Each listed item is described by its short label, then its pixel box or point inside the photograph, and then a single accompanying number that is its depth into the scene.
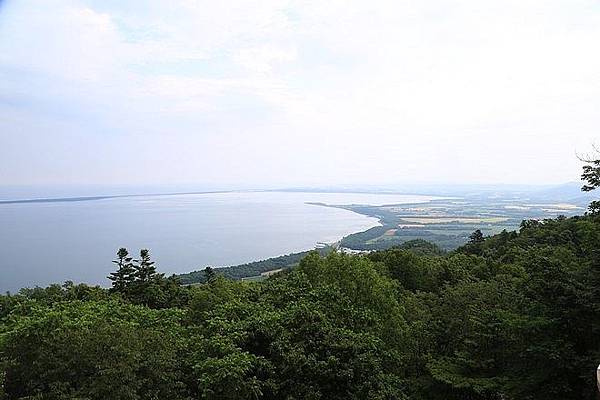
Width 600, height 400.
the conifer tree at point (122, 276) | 16.12
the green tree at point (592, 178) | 8.07
